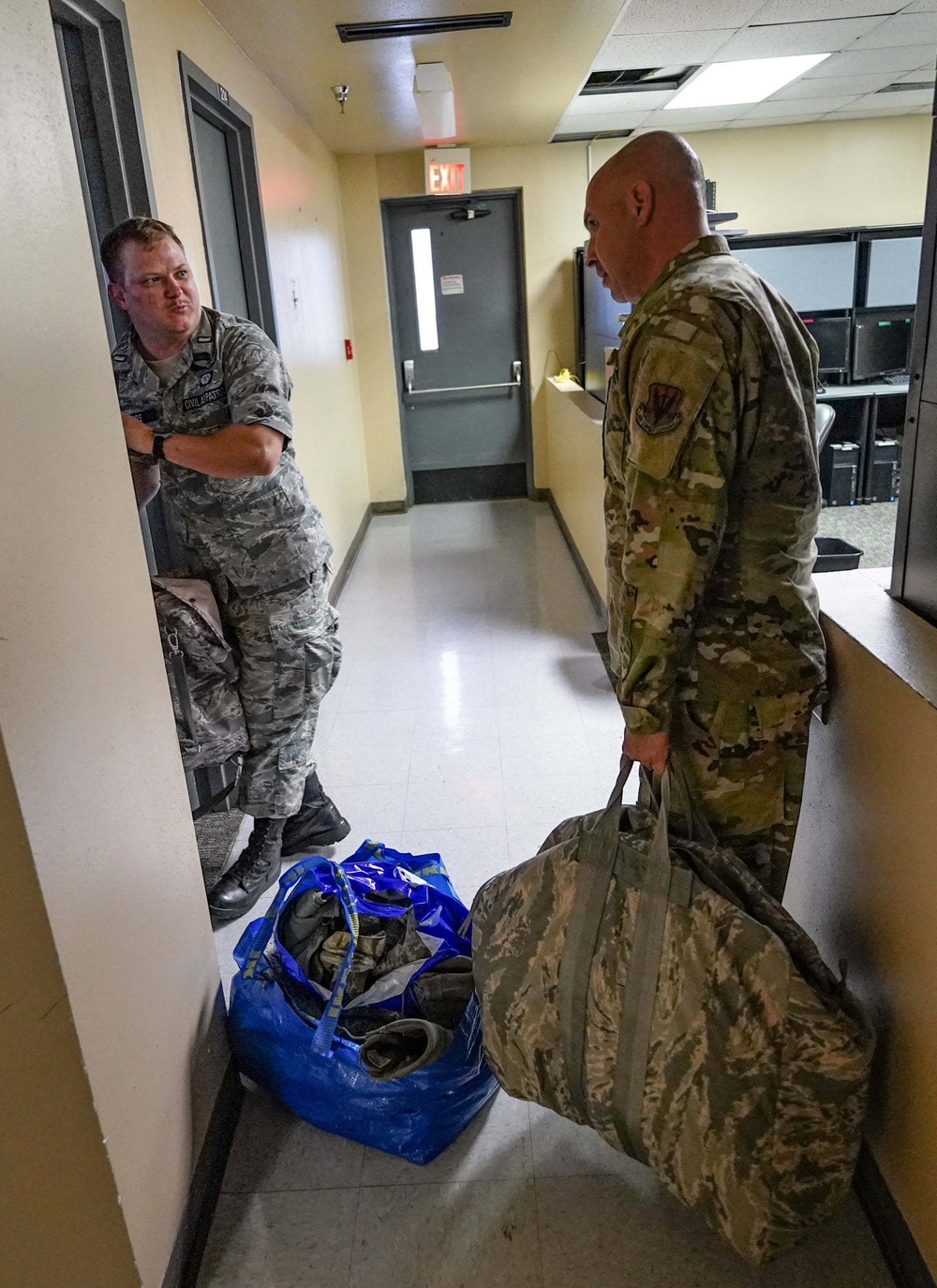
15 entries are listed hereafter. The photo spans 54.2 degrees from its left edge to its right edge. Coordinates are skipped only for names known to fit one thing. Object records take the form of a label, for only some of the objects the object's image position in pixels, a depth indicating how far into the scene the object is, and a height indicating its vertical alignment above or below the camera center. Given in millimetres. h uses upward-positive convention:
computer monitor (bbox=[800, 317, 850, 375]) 5688 -261
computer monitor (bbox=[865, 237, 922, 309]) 5629 +127
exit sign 5773 +897
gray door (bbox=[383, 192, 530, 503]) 6180 -157
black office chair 2833 -360
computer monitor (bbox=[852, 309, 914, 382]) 5699 -295
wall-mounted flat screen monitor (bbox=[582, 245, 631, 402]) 4621 -72
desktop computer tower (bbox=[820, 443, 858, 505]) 5602 -1020
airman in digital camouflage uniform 1824 -334
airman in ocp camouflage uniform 1198 -263
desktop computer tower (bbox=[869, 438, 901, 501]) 5719 -1031
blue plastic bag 1435 -1120
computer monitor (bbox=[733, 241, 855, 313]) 5586 +160
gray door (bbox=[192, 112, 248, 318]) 3004 +386
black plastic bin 2770 -762
